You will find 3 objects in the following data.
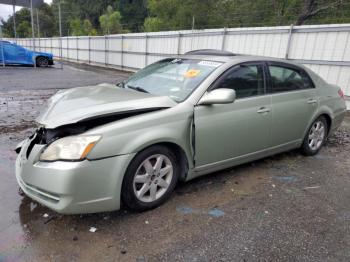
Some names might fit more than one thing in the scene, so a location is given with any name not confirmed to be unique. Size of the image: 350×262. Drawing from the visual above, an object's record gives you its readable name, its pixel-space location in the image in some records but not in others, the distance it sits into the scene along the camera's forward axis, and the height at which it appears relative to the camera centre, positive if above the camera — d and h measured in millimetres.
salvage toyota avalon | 2484 -832
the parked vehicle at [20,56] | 17656 -1450
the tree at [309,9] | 19141 +2779
